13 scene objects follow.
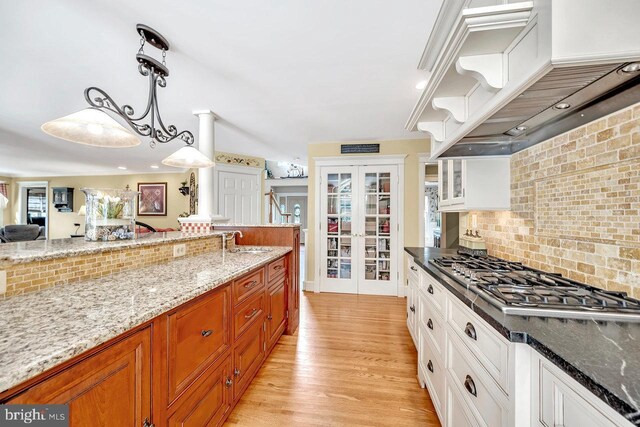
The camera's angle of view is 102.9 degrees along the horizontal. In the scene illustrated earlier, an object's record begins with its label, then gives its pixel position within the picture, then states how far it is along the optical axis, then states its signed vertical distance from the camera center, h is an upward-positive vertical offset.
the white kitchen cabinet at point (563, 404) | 0.54 -0.45
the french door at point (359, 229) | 3.97 -0.22
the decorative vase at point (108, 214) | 1.55 -0.01
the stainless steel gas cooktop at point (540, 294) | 0.87 -0.31
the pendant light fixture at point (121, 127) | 1.35 +0.49
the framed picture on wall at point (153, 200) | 7.21 +0.39
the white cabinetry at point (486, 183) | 1.91 +0.26
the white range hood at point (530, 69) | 0.75 +0.54
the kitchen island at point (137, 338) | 0.63 -0.40
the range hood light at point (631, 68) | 0.79 +0.48
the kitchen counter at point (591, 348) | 0.51 -0.34
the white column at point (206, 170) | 2.98 +0.52
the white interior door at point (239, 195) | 4.73 +0.37
